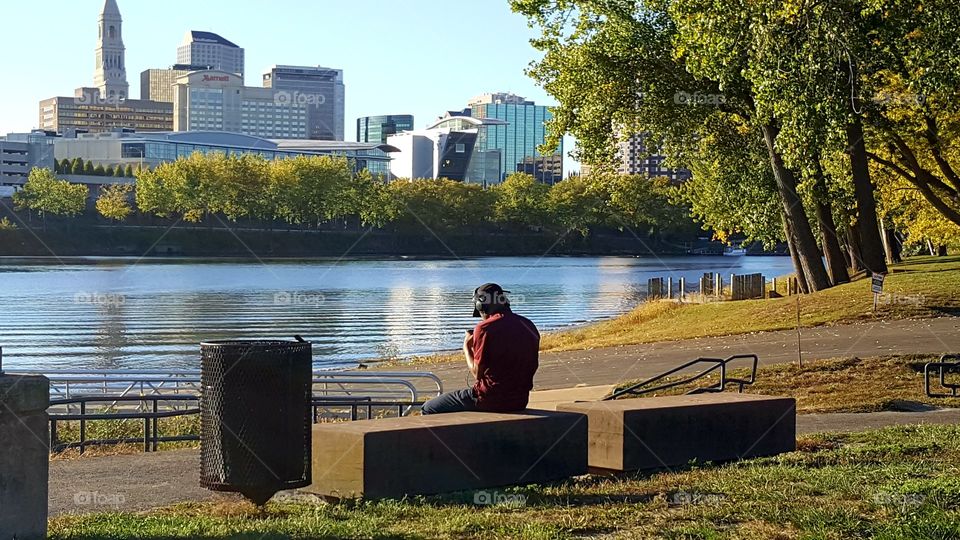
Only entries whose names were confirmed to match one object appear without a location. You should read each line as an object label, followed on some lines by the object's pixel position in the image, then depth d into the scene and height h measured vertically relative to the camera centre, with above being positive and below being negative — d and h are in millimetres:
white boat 189162 -403
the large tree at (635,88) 34438 +4577
